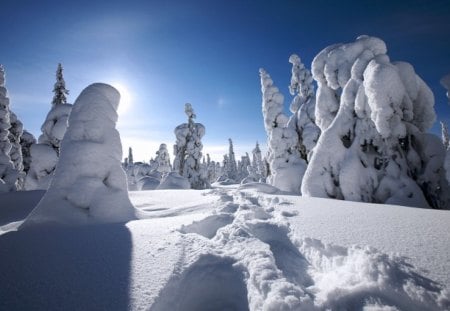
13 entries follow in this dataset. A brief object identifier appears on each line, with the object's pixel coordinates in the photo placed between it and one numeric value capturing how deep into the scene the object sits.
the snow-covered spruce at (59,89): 22.42
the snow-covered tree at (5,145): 15.88
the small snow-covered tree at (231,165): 63.28
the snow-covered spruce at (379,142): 7.75
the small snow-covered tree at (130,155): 63.66
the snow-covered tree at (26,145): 29.92
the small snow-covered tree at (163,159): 35.93
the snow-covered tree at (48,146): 14.59
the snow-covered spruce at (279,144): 19.38
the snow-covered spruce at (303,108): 19.72
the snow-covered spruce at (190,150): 28.09
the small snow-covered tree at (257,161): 60.88
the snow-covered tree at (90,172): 5.33
